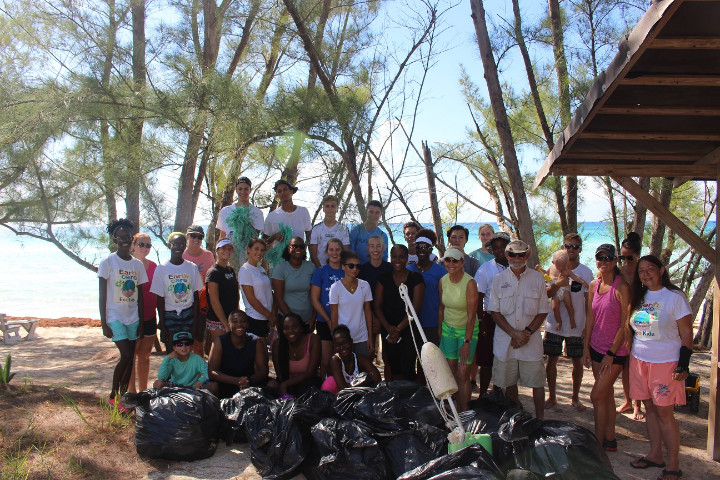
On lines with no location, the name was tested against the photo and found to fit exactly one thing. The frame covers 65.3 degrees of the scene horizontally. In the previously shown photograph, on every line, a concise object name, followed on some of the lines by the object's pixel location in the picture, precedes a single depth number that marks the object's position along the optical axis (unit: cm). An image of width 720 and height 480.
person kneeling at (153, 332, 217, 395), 493
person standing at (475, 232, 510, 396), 535
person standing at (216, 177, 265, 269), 612
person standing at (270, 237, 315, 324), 563
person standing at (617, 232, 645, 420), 518
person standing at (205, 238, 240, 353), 562
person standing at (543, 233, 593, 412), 557
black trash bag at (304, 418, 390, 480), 368
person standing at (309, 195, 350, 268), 604
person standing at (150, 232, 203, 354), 539
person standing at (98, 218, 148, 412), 498
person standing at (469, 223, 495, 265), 627
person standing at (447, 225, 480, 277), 595
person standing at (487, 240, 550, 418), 478
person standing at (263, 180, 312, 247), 611
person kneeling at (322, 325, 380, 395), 506
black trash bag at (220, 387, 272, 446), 446
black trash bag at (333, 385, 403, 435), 394
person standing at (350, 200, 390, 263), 607
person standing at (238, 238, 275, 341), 557
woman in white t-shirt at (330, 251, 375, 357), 532
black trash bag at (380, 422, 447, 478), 369
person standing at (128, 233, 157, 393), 534
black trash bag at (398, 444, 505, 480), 286
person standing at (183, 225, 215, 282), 620
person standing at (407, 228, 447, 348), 558
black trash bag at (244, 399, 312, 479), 388
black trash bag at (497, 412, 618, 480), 342
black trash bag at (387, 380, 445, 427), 436
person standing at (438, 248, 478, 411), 493
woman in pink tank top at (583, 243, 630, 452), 438
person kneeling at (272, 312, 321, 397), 521
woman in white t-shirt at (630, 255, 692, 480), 392
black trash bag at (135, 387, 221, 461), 412
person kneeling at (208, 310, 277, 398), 513
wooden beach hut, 308
